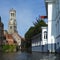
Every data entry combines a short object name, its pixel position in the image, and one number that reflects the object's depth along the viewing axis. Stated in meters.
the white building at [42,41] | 21.65
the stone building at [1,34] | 45.15
